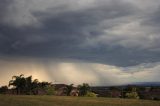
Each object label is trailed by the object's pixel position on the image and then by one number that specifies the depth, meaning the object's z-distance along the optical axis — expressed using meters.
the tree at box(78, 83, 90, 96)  79.59
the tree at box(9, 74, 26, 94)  79.55
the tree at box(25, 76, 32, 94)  79.54
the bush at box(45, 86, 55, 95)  72.56
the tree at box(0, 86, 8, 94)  81.32
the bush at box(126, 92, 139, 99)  69.75
